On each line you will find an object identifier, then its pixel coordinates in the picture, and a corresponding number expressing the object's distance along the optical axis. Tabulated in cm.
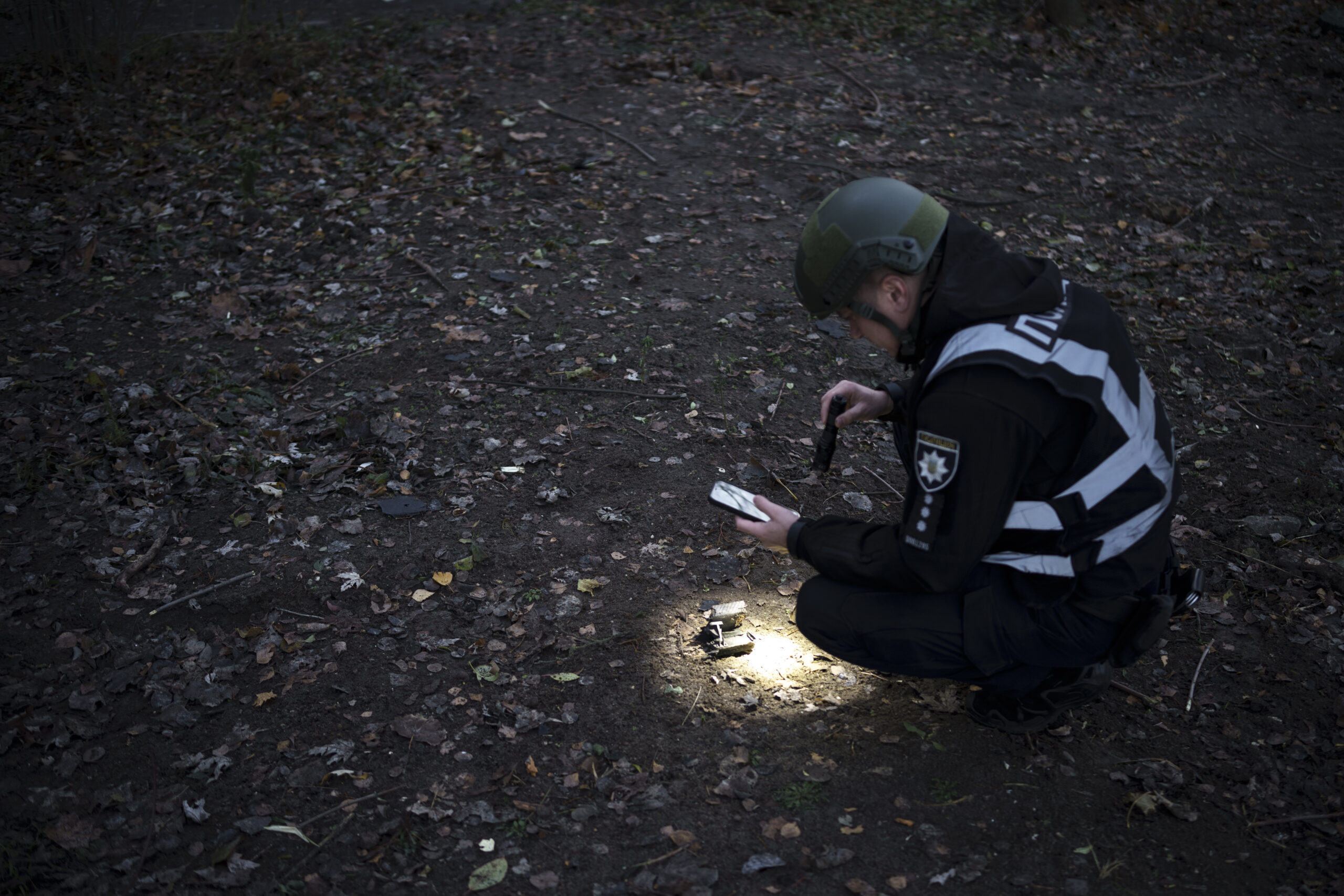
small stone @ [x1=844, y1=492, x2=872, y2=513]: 423
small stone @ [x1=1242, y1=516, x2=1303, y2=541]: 409
